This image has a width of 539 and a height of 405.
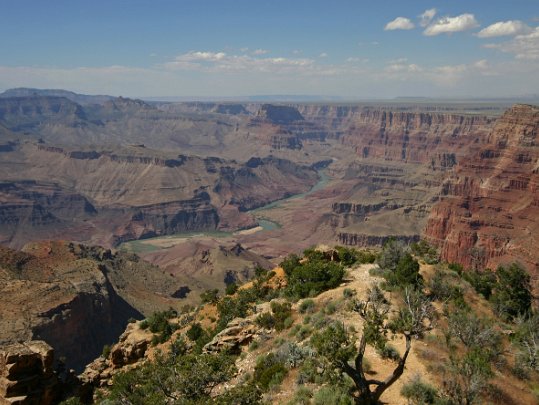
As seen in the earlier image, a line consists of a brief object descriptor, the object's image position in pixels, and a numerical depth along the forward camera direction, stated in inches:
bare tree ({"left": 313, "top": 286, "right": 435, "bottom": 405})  661.9
